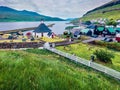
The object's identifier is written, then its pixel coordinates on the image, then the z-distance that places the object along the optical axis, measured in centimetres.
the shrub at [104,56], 1194
